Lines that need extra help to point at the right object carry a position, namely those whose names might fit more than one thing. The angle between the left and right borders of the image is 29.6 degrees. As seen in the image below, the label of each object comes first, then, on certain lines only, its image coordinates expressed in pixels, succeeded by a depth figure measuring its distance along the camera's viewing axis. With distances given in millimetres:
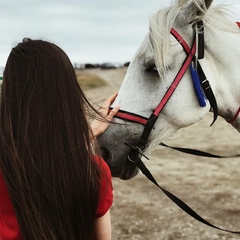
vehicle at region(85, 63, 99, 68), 67638
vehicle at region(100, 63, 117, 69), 70875
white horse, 2717
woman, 1672
